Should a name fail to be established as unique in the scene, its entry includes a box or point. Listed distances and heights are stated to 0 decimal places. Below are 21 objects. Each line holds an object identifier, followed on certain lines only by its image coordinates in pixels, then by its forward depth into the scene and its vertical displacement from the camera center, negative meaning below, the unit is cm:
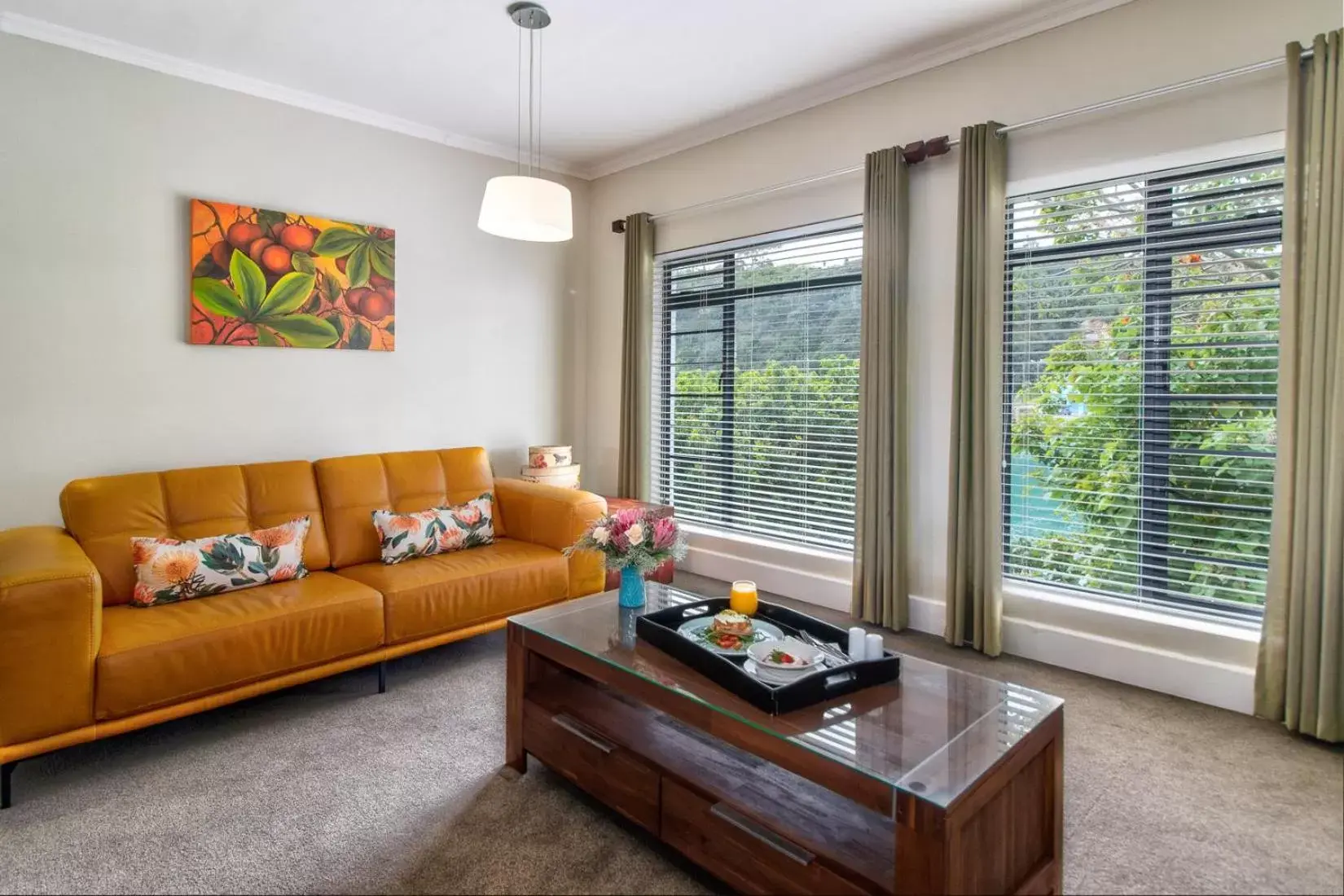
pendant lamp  278 +83
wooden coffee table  142 -82
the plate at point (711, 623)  209 -64
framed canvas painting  354 +73
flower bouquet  244 -41
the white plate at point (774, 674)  185 -64
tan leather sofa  217 -66
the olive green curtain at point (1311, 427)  241 -1
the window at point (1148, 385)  276 +16
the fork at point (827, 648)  204 -65
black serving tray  170 -62
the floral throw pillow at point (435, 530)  332 -51
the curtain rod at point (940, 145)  266 +128
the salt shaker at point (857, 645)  200 -61
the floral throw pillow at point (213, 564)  270 -55
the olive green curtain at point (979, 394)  322 +13
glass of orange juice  237 -57
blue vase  250 -58
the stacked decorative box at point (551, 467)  449 -28
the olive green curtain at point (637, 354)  484 +45
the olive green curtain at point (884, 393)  356 +15
